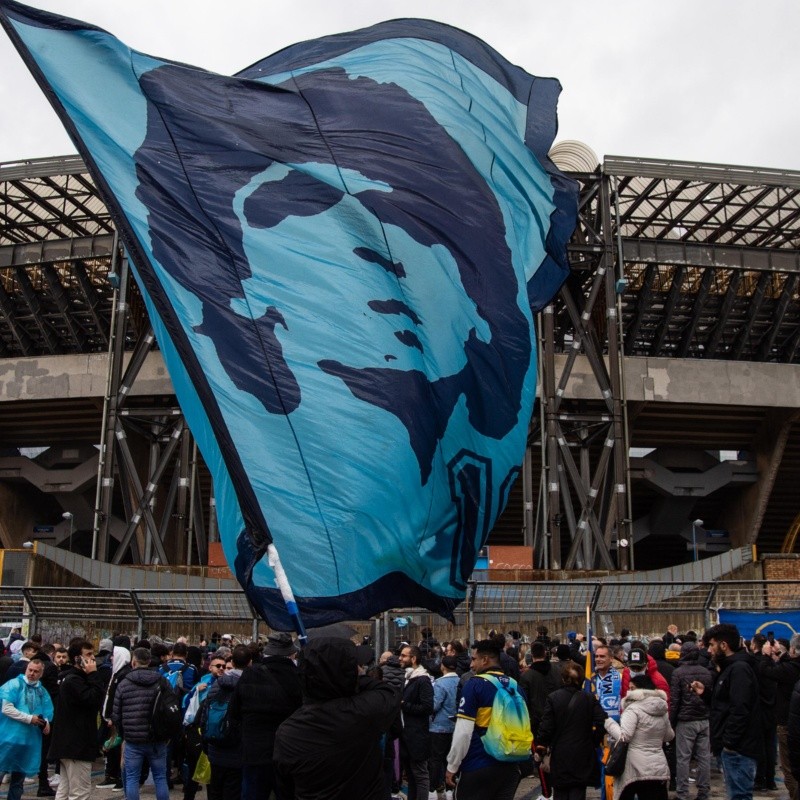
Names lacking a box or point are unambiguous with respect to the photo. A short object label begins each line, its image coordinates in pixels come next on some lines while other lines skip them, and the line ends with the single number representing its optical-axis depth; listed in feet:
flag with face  22.20
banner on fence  53.83
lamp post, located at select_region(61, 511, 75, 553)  148.75
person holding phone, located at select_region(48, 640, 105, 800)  28.66
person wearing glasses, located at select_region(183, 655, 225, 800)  29.01
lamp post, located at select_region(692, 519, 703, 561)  142.00
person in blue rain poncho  29.68
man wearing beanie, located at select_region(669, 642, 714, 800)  33.53
